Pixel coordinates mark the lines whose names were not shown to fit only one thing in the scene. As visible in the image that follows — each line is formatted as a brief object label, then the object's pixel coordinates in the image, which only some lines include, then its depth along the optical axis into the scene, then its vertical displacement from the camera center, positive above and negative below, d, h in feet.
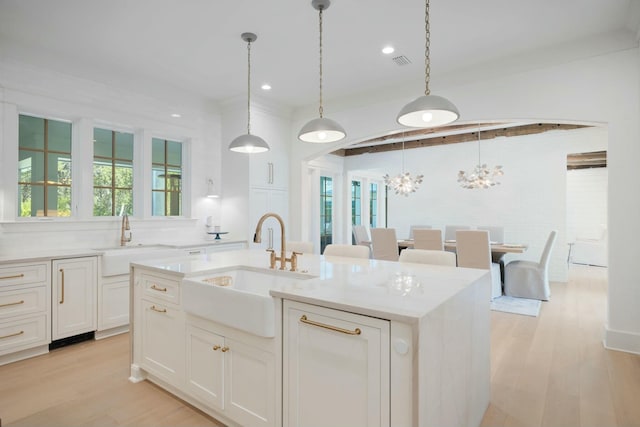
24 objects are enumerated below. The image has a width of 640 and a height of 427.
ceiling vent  12.17 +5.50
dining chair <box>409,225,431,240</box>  24.42 -0.96
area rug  14.60 -4.09
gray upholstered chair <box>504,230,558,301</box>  16.60 -3.15
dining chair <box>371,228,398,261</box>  18.45 -1.63
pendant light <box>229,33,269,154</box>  9.75 +1.94
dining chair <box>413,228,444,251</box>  16.89 -1.25
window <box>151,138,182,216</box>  15.14 +1.58
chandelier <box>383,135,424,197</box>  22.84 +2.08
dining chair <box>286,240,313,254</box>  11.07 -1.09
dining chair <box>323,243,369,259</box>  9.93 -1.11
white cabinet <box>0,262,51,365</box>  9.56 -2.81
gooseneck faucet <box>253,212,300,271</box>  7.36 -0.97
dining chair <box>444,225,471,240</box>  23.04 -1.16
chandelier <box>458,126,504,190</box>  19.93 +2.09
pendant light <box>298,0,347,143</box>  8.38 +2.08
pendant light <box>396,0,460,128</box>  6.78 +2.18
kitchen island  4.38 -2.00
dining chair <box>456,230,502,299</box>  15.57 -1.60
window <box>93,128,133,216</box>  13.41 +1.60
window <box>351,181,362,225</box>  27.58 +0.86
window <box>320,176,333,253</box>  24.80 +0.23
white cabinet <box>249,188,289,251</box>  16.27 +0.19
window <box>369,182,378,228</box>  29.66 +0.74
